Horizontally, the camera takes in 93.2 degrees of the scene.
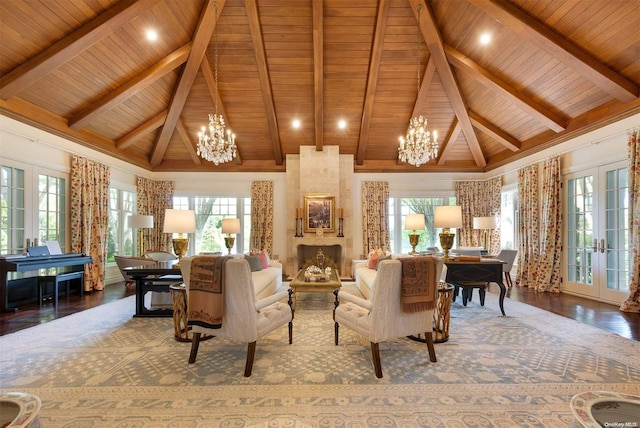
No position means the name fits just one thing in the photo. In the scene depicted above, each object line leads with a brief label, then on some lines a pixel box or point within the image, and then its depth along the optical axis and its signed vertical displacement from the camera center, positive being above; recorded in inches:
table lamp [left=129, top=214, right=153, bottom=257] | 283.3 -3.7
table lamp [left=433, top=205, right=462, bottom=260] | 171.3 -2.7
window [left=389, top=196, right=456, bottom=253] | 354.4 -2.0
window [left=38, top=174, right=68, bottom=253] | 217.0 +5.9
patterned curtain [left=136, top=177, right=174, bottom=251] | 327.0 +13.7
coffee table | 165.9 -38.5
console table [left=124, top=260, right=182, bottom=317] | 170.4 -36.8
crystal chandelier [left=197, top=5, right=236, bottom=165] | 190.9 +47.0
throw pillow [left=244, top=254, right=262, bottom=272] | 214.1 -33.0
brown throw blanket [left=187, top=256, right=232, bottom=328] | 104.5 -26.1
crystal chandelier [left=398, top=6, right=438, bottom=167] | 199.5 +47.5
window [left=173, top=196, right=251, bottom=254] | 355.3 +0.6
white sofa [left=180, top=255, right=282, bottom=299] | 180.7 -41.8
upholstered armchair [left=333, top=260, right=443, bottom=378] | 102.9 -35.6
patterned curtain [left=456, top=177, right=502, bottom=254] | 331.6 +12.8
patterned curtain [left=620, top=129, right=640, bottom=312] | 175.9 -4.4
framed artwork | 320.2 +3.3
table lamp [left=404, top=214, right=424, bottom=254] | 224.7 -4.9
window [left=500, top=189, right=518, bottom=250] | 301.0 -4.4
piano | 171.0 -27.8
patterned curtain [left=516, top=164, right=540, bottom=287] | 256.8 -9.3
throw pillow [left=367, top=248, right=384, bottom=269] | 226.2 -32.4
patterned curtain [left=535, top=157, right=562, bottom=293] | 238.1 -17.3
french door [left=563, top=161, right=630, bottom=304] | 197.0 -13.4
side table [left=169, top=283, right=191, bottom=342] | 129.5 -41.9
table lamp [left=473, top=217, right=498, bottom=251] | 281.7 -7.5
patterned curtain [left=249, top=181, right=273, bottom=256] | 342.3 +0.5
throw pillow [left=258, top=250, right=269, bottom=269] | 228.0 -33.1
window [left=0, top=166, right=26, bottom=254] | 191.3 +4.6
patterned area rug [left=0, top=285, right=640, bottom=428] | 82.2 -54.3
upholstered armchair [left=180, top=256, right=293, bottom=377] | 103.4 -32.4
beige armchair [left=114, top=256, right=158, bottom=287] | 242.2 -35.2
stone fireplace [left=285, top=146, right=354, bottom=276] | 317.4 +24.8
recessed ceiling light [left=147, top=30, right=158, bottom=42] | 203.5 +123.9
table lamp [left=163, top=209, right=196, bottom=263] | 154.9 -4.2
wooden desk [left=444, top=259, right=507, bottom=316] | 175.0 -33.1
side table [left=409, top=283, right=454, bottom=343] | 130.0 -43.5
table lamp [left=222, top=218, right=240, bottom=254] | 253.1 -7.9
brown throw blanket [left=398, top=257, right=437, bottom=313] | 104.5 -23.8
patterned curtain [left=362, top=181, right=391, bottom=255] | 340.5 +0.7
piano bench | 189.2 -40.6
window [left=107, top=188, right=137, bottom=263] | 288.4 -7.7
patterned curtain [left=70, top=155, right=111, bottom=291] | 237.6 +1.2
